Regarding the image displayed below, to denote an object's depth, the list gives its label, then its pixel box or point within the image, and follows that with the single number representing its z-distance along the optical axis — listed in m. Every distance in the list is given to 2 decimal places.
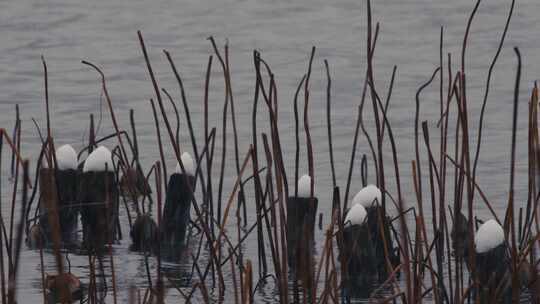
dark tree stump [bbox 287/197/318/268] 13.43
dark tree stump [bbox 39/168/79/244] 15.27
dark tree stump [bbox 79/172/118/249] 14.56
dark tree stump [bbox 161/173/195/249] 15.34
